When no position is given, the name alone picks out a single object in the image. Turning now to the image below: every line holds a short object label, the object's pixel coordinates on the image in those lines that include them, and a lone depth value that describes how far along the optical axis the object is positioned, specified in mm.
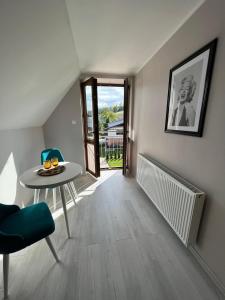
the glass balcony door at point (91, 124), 2729
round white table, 1327
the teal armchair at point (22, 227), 919
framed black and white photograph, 1127
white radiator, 1203
